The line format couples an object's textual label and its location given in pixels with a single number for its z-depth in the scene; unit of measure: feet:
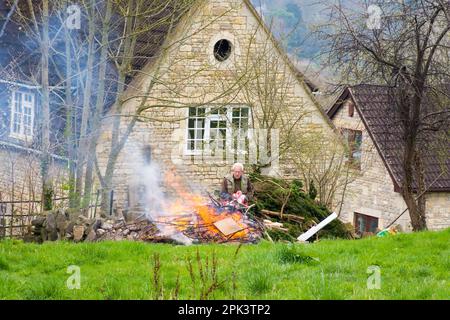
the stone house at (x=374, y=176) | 105.81
